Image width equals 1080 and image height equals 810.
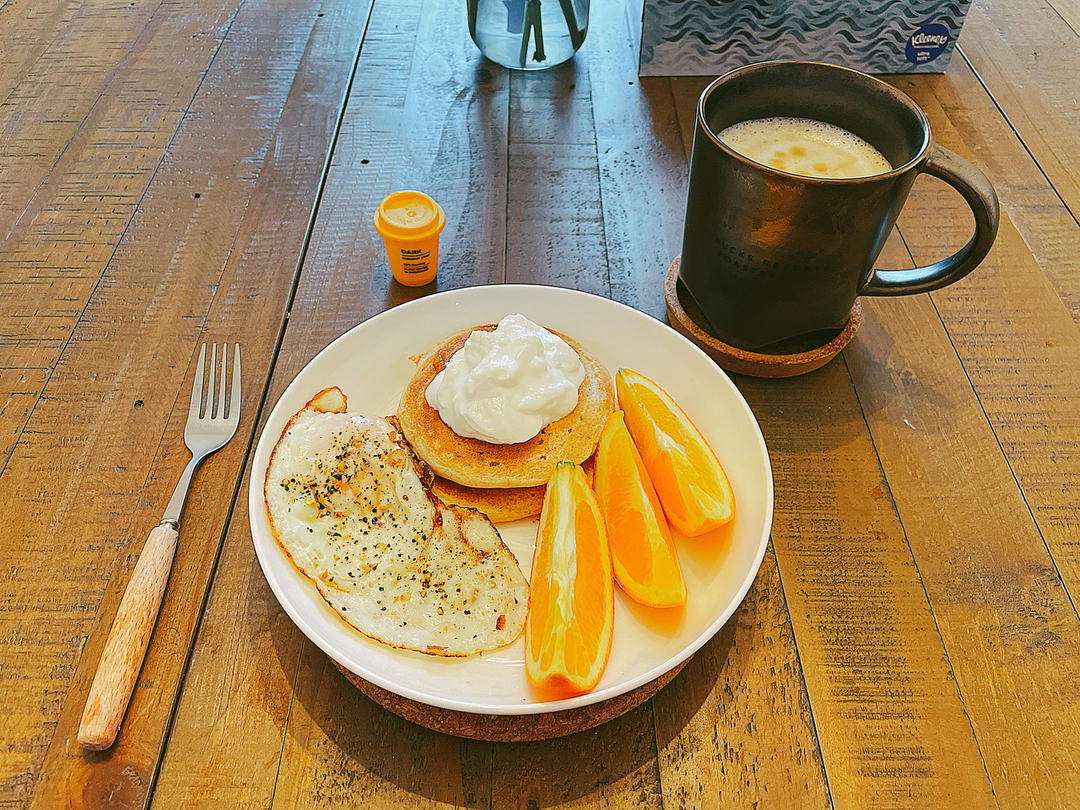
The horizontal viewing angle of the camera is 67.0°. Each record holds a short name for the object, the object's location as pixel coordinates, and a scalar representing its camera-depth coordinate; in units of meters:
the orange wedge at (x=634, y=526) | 0.27
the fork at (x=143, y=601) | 0.26
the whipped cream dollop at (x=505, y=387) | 0.31
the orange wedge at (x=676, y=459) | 0.29
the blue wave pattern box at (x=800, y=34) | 0.51
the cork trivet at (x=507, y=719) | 0.26
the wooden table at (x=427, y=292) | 0.26
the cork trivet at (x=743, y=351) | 0.37
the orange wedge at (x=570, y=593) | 0.25
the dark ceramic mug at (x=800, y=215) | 0.31
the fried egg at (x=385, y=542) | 0.27
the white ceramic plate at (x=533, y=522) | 0.26
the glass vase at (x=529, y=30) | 0.53
